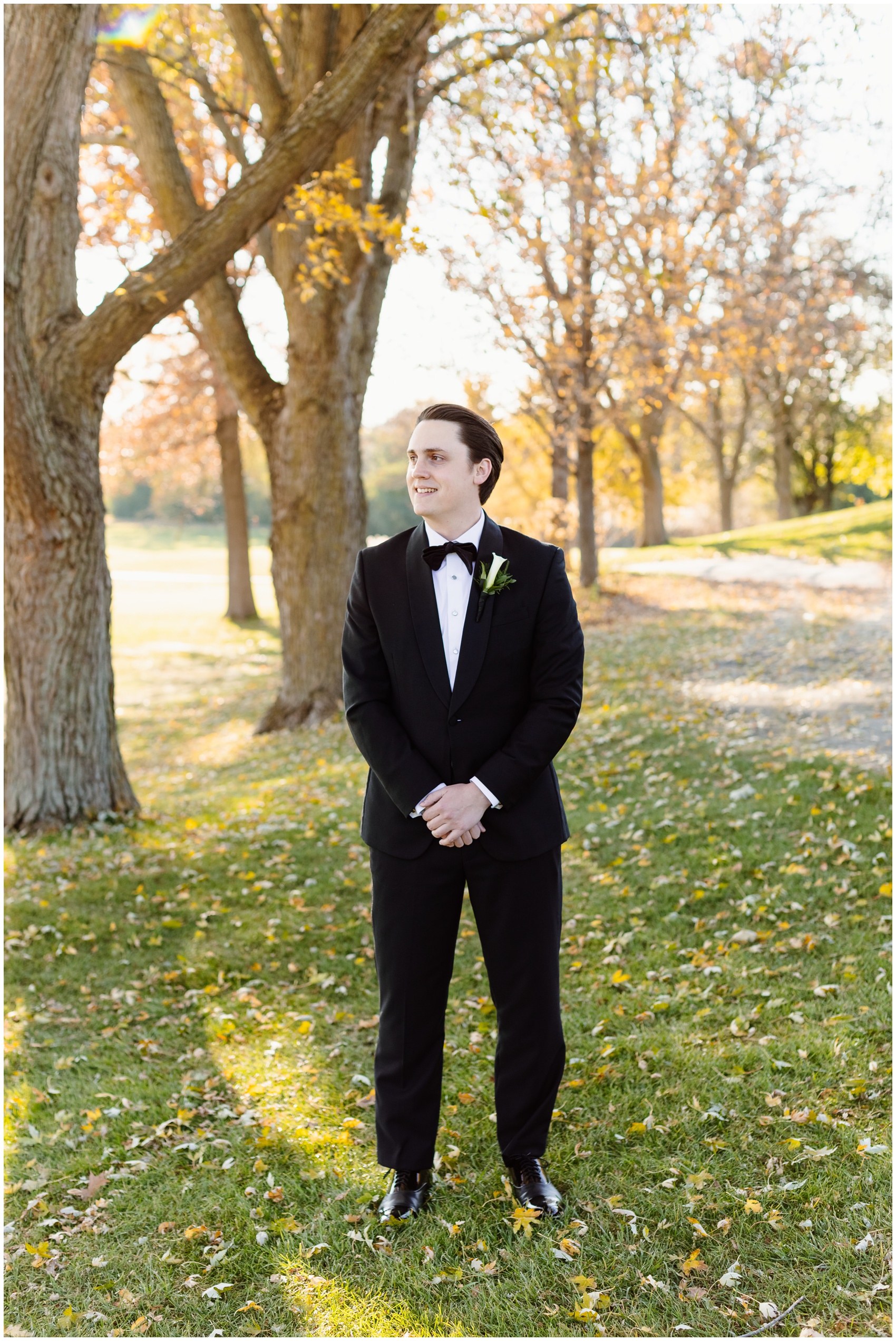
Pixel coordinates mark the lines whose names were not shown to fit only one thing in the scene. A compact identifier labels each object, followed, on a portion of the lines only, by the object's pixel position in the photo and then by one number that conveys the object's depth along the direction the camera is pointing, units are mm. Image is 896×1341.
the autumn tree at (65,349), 7047
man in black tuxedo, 3270
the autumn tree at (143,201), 12445
